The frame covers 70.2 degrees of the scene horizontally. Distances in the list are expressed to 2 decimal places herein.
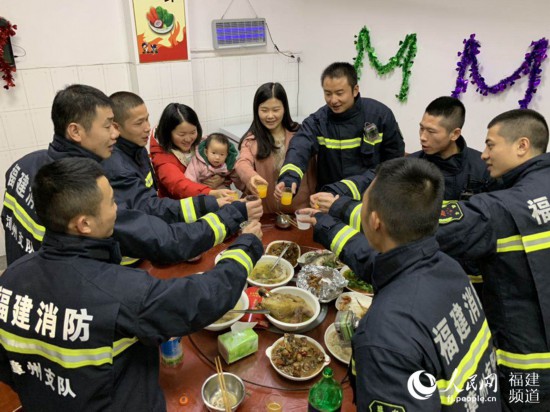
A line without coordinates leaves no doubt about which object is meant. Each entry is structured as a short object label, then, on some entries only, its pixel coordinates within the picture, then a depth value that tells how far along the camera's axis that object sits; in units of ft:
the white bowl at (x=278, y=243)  8.63
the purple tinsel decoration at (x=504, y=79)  11.28
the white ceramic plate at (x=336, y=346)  6.02
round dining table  5.42
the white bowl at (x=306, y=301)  6.50
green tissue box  5.91
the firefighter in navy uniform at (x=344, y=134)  10.20
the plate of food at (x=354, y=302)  6.88
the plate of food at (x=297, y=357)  5.74
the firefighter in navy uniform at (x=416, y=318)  4.07
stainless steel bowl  5.44
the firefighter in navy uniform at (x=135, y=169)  7.91
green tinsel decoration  14.57
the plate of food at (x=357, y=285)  7.51
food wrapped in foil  7.25
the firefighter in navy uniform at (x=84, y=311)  4.55
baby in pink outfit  11.18
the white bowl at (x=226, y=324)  6.40
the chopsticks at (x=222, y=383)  5.17
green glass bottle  4.92
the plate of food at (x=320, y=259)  8.25
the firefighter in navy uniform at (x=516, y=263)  6.09
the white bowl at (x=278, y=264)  7.58
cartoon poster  14.16
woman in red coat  10.46
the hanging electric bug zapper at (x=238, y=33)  16.43
